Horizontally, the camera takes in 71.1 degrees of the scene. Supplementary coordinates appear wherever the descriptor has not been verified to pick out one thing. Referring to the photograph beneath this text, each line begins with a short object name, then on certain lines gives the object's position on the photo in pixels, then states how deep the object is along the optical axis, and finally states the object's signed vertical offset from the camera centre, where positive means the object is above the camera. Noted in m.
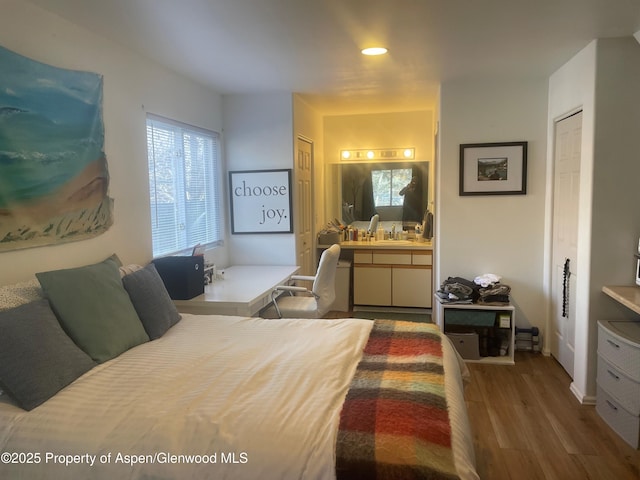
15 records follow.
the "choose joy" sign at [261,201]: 4.37 +0.02
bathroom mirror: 5.62 +0.13
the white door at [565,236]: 3.36 -0.29
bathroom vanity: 5.11 -0.84
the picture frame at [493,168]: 3.92 +0.28
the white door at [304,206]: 4.47 -0.04
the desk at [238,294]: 3.04 -0.65
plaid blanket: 1.34 -0.74
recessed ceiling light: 2.99 +1.02
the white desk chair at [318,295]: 3.52 -0.74
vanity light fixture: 5.53 +0.59
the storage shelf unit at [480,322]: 3.78 -1.04
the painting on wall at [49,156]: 2.12 +0.26
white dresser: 2.51 -1.05
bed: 1.40 -0.74
